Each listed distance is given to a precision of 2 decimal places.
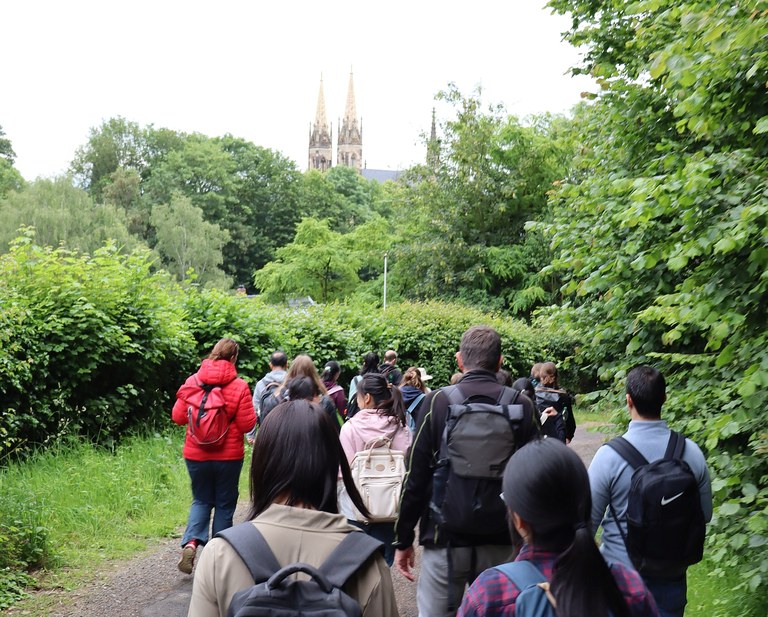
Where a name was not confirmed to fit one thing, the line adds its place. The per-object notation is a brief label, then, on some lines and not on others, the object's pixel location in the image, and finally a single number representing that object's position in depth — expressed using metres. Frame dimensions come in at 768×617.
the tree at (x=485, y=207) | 39.03
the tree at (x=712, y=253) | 5.09
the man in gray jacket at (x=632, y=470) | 4.20
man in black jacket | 4.43
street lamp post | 43.91
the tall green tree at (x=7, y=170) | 68.12
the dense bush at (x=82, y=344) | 11.02
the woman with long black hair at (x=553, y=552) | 2.33
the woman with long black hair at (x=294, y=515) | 2.44
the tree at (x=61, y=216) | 50.75
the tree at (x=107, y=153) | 74.56
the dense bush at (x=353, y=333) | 16.11
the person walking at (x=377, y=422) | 6.46
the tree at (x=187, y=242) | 63.56
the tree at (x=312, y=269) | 50.56
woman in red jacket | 7.56
